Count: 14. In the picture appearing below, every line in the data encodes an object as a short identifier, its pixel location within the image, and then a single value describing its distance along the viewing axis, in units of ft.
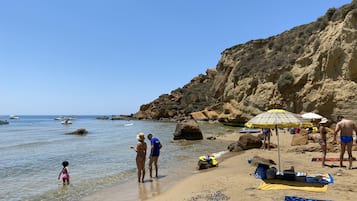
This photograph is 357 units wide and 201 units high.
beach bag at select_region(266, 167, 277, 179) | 27.20
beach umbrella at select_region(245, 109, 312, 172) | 27.25
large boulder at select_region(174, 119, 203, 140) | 79.77
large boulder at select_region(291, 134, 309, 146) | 55.67
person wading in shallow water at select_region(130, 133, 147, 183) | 33.50
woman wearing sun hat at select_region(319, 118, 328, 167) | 34.47
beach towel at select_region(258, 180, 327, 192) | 23.69
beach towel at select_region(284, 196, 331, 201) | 19.55
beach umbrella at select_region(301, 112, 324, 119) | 64.75
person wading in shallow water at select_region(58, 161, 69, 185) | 35.22
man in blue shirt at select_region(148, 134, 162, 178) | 35.78
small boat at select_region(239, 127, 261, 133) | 91.87
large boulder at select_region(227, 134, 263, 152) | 55.93
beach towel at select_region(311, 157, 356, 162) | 36.30
